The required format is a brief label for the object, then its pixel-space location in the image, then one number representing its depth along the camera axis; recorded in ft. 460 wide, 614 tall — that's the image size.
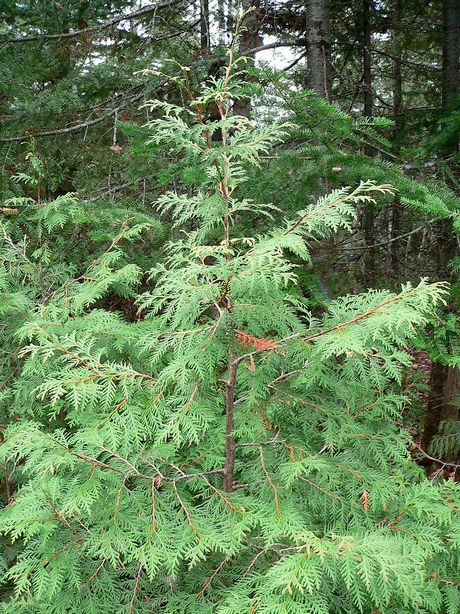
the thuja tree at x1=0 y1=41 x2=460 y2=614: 6.22
